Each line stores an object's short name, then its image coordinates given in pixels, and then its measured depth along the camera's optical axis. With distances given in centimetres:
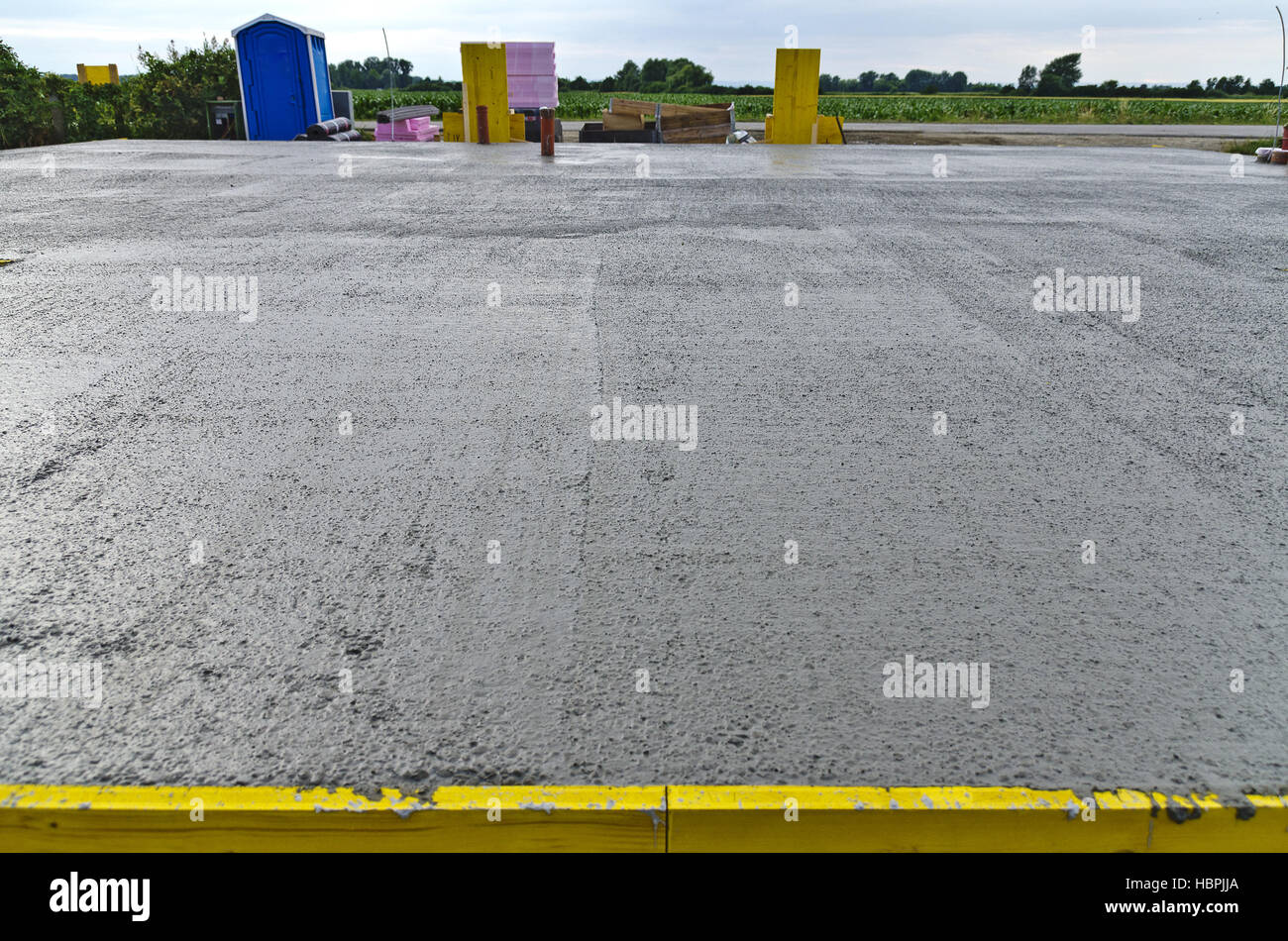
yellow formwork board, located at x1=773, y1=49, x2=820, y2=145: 1883
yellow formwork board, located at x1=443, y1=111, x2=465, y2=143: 2192
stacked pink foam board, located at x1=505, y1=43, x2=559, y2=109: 2550
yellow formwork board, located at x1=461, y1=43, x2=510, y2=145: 1934
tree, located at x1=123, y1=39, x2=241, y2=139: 2406
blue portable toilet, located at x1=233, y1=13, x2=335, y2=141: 2111
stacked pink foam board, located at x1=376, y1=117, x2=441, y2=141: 2466
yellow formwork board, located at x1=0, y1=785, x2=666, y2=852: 204
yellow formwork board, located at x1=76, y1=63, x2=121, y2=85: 2923
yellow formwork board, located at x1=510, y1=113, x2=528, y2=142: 2208
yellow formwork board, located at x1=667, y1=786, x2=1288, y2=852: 206
